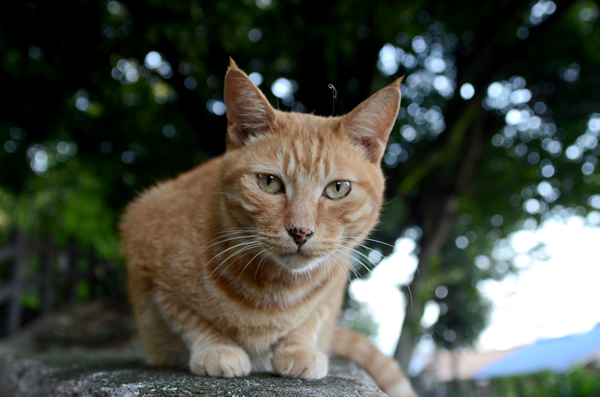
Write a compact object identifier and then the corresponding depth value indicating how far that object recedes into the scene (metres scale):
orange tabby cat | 0.28
